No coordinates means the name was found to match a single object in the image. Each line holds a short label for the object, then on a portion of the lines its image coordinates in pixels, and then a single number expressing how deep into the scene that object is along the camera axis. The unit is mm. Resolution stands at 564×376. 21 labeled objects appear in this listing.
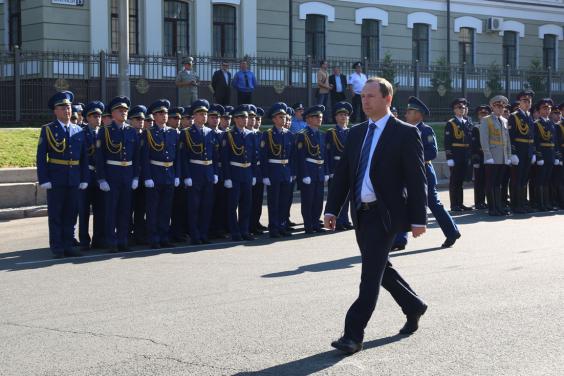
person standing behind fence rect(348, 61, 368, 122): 26469
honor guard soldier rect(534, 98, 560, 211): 17984
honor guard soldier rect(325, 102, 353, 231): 15352
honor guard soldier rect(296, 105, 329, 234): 14852
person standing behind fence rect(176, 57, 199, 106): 24047
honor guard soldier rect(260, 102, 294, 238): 14502
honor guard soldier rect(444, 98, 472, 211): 17781
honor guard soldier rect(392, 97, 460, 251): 12531
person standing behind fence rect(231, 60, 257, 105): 25047
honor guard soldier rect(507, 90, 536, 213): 17391
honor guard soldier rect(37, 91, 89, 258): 12172
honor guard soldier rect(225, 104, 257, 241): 13922
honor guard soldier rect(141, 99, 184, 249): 13094
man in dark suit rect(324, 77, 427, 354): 6980
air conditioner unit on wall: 38344
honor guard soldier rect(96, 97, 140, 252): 12773
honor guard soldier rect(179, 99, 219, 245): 13500
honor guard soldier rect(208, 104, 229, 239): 14242
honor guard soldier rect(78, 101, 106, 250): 13016
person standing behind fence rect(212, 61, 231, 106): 24562
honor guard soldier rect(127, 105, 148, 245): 13453
